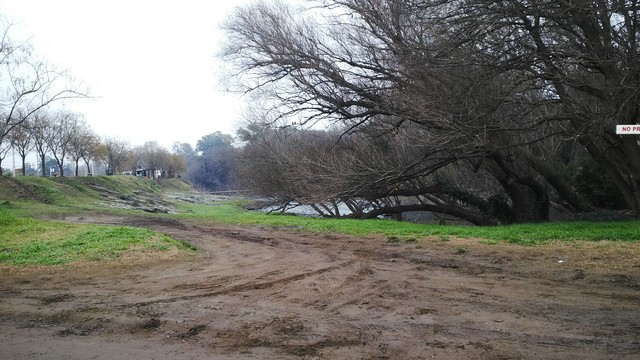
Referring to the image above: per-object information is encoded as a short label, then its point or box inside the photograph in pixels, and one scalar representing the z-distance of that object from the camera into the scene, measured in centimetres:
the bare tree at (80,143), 5212
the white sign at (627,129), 998
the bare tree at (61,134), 4947
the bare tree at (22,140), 4189
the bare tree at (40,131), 4503
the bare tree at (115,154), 6619
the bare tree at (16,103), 2264
